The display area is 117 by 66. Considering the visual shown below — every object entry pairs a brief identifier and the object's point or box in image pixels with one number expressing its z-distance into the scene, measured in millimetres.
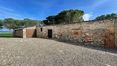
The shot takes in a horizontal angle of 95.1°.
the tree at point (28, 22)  22117
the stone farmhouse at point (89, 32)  4604
